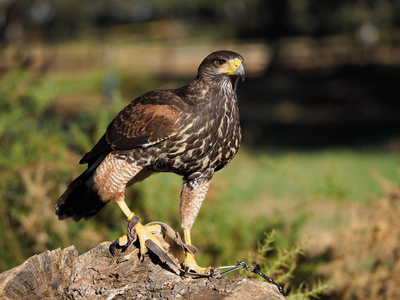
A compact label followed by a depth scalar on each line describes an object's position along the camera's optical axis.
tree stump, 5.52
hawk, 6.18
